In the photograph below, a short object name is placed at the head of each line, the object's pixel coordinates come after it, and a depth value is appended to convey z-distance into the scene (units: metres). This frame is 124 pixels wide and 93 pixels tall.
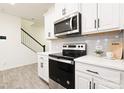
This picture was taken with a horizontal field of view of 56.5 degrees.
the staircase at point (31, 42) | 6.20
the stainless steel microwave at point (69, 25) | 2.12
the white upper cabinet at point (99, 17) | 1.58
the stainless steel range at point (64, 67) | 1.91
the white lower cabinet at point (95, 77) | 1.25
